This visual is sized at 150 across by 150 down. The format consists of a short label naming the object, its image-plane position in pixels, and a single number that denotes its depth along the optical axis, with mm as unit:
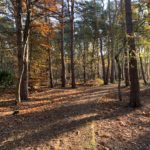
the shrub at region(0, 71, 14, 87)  9829
